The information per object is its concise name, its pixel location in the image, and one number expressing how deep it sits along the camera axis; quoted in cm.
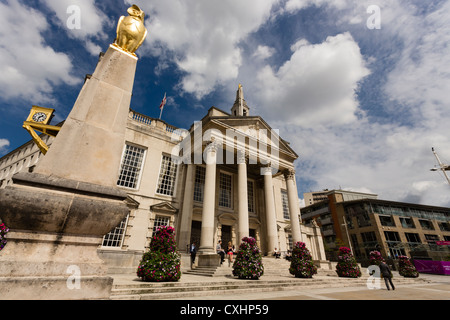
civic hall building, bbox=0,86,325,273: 1483
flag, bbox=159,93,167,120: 2059
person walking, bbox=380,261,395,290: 883
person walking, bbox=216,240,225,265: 1386
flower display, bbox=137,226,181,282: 748
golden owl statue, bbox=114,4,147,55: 401
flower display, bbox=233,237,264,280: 956
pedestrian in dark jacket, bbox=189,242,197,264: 1447
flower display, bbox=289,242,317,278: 1113
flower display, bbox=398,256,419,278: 1579
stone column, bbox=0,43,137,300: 212
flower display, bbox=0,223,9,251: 784
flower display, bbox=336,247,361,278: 1259
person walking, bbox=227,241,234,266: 1319
